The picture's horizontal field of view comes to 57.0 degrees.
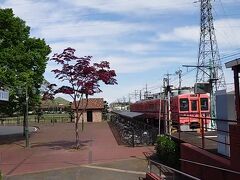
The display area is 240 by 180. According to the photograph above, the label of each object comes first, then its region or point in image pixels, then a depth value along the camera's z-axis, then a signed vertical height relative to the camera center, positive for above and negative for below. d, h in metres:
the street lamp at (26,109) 15.08 -0.44
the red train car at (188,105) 14.40 -0.23
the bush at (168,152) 9.09 -2.09
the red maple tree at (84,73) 13.71 +1.85
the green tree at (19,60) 15.72 +3.18
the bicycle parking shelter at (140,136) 14.23 -2.21
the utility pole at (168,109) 10.62 -0.40
